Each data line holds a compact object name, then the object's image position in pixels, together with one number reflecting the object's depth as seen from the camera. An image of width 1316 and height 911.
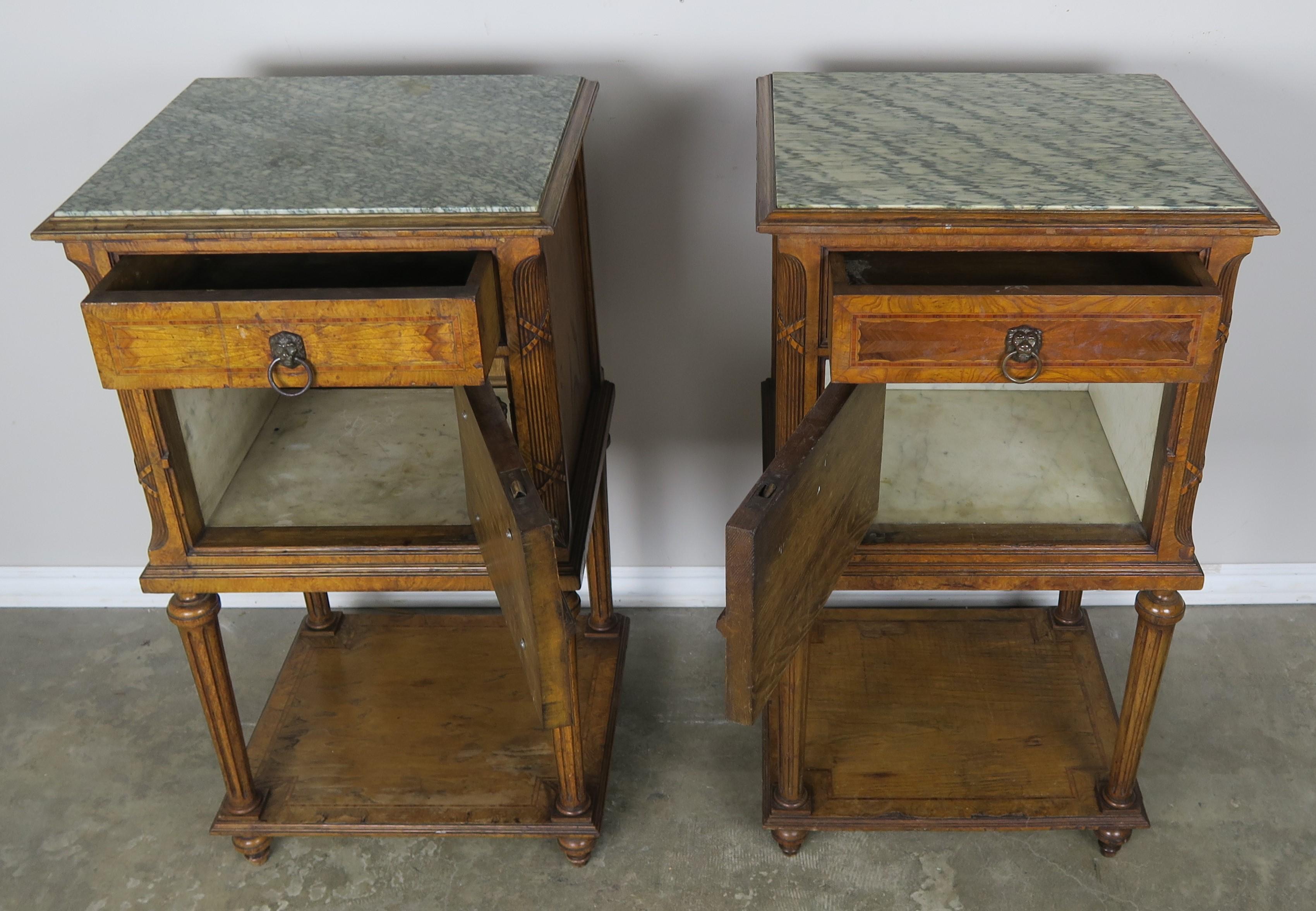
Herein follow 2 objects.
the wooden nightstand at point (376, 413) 1.39
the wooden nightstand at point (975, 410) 1.37
